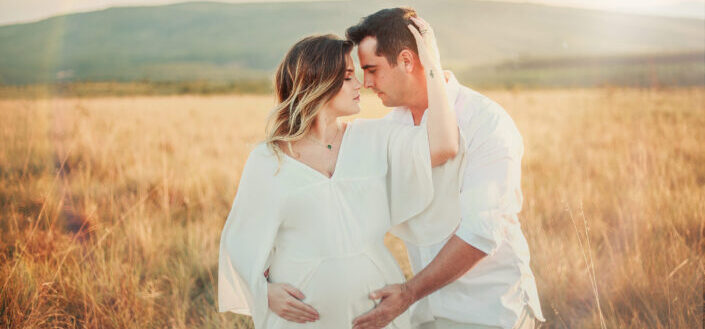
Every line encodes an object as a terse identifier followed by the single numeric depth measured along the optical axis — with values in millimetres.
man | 2262
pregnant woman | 2139
